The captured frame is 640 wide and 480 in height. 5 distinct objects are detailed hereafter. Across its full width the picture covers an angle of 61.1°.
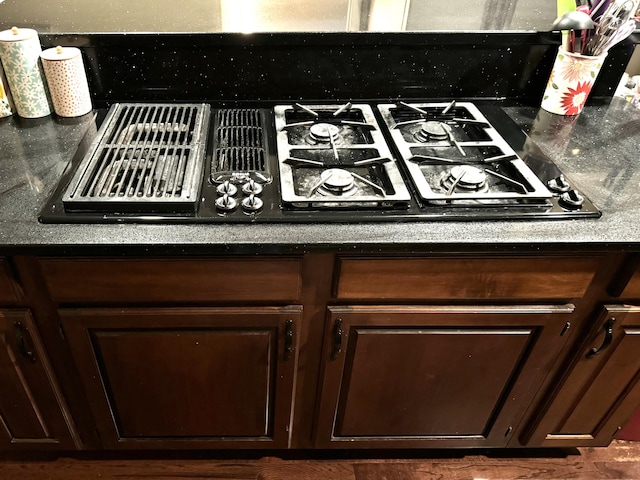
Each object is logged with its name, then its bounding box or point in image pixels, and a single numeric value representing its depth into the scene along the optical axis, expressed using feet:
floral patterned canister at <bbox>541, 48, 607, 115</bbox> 4.29
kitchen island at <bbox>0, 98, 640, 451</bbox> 3.29
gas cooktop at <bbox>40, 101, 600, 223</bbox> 3.34
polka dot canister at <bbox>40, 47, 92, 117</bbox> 4.03
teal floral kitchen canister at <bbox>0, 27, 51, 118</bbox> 3.89
